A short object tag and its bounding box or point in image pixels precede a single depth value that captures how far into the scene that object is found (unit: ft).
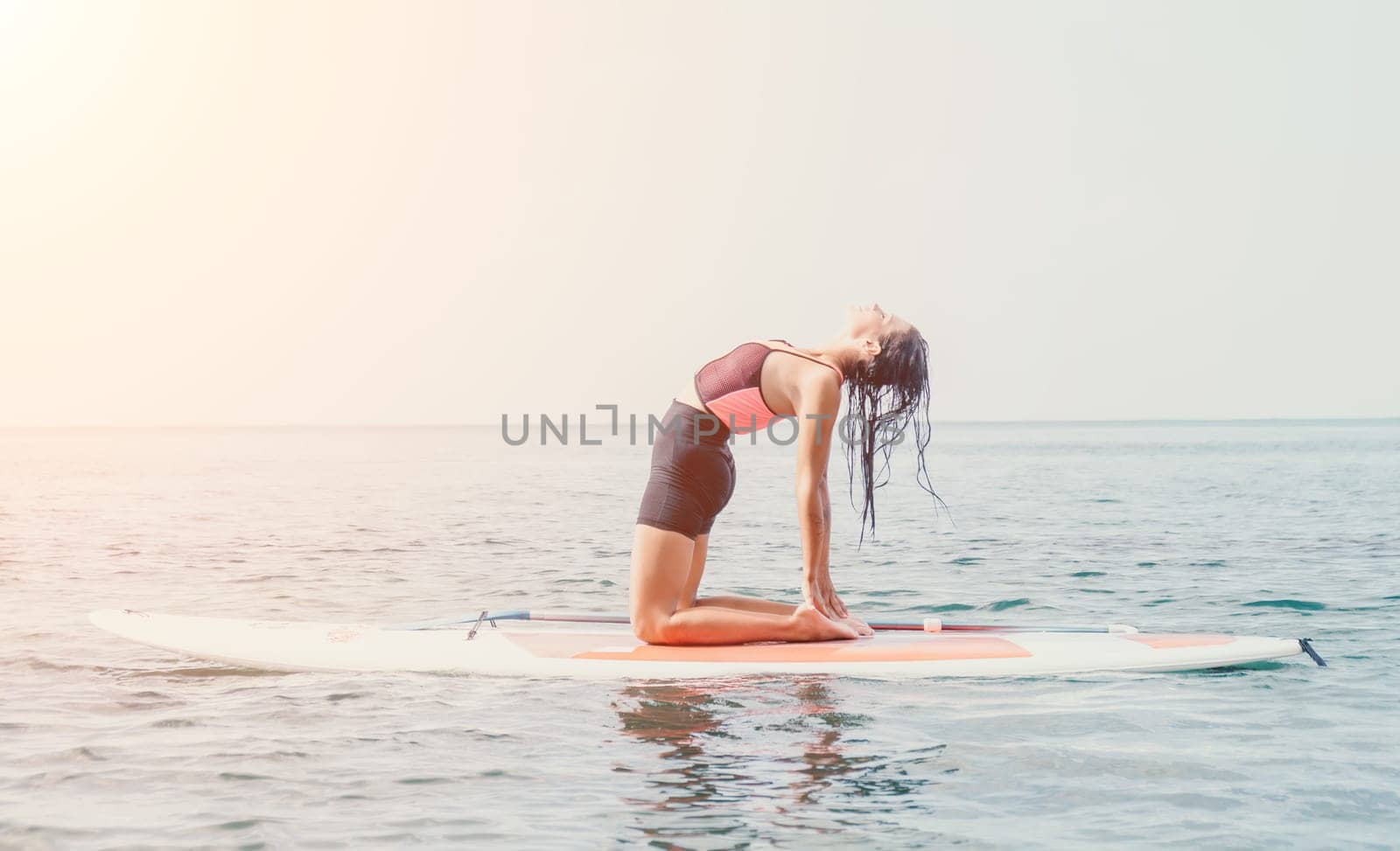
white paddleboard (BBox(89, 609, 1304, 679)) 18.11
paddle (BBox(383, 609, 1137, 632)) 20.31
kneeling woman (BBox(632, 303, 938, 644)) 16.56
